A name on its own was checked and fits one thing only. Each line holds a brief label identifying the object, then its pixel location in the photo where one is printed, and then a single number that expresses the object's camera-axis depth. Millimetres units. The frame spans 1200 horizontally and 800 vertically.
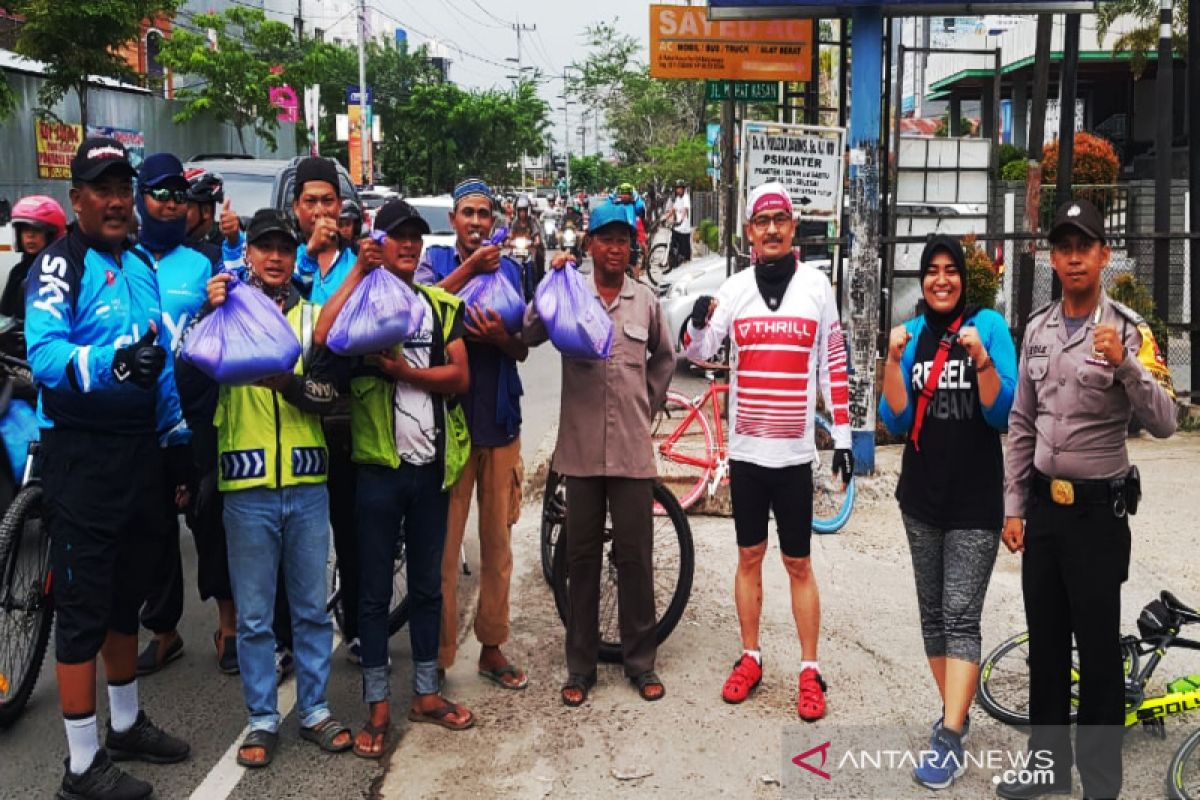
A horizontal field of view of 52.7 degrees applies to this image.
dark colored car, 13484
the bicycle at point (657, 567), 5438
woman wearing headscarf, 4230
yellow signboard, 26016
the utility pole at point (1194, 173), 10016
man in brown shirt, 5004
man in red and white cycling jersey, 4883
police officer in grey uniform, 3891
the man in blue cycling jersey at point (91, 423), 4078
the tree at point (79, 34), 20812
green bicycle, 4320
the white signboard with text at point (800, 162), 8602
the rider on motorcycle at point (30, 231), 6691
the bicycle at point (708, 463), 7523
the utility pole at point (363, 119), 38188
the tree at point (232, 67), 31938
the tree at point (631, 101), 47750
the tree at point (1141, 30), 22578
